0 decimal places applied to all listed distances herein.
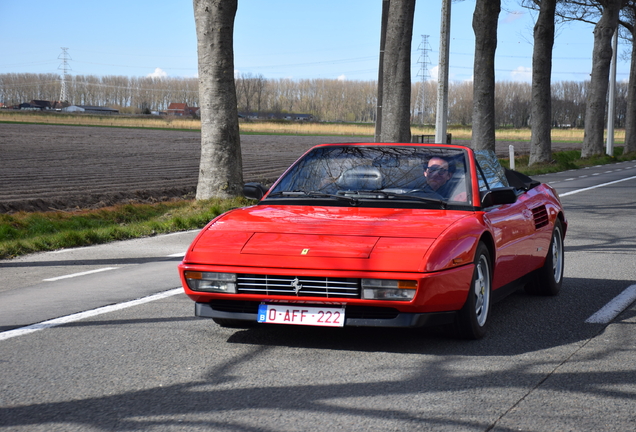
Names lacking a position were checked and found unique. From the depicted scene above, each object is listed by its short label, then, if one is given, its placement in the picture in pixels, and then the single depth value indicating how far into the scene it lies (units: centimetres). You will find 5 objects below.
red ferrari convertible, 500
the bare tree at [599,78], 3984
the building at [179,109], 18800
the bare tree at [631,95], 4912
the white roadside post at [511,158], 2572
